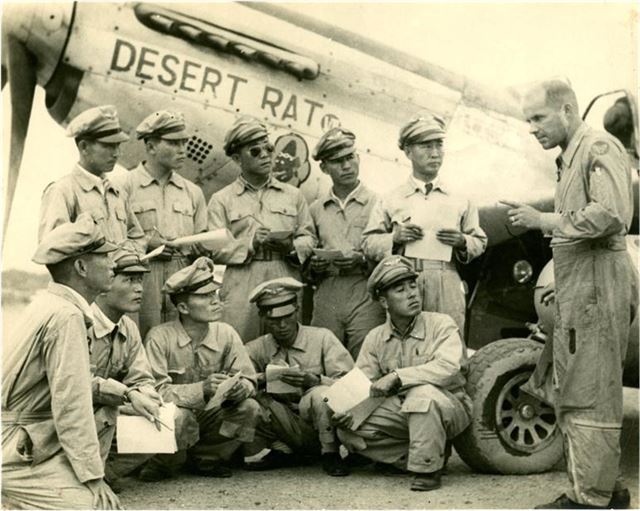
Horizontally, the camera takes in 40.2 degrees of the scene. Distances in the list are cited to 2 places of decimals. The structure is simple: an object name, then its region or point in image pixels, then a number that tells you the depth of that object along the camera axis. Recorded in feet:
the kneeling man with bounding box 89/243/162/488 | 14.06
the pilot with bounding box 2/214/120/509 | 11.39
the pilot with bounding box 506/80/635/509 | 13.80
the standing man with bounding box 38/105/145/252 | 16.43
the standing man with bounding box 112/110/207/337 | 17.88
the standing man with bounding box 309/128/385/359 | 18.80
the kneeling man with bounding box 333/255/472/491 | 15.74
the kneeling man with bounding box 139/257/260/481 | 16.02
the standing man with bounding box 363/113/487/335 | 17.47
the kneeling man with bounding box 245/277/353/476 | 16.90
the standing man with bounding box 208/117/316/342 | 18.69
